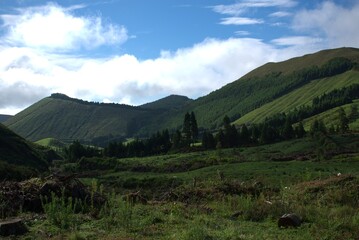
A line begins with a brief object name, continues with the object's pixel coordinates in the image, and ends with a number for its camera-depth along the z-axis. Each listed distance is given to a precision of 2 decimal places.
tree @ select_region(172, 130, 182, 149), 120.15
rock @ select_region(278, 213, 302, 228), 12.80
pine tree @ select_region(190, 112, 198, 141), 122.60
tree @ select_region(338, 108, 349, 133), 120.06
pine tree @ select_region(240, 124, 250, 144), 116.69
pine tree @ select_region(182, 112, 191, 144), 121.62
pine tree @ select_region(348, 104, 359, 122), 155.48
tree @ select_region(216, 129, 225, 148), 114.43
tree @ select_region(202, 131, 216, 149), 113.56
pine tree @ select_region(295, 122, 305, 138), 115.19
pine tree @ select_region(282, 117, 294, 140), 115.44
